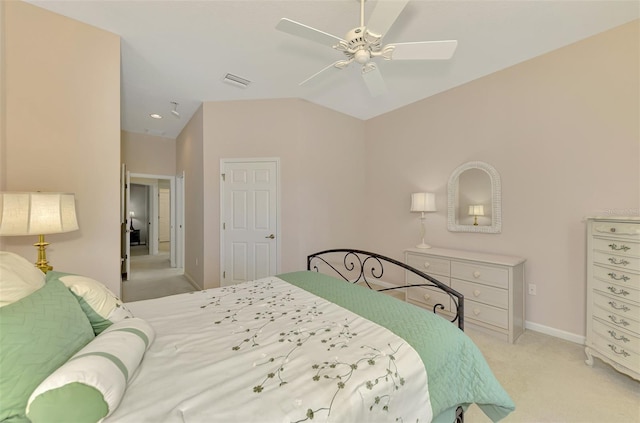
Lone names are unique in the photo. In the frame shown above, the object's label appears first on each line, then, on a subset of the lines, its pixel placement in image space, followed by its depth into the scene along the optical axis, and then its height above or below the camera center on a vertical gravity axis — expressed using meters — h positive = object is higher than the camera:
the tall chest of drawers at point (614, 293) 1.93 -0.64
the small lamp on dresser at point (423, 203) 3.62 +0.10
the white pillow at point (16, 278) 0.99 -0.28
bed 0.82 -0.62
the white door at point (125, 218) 4.29 -0.12
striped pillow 0.73 -0.52
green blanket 1.22 -0.74
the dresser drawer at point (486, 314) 2.67 -1.08
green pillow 0.76 -0.43
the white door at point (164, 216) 9.36 -0.21
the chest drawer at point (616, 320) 1.92 -0.84
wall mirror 3.18 +0.14
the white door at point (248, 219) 3.97 -0.13
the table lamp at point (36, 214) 1.61 -0.03
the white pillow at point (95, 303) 1.24 -0.44
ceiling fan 1.66 +1.14
